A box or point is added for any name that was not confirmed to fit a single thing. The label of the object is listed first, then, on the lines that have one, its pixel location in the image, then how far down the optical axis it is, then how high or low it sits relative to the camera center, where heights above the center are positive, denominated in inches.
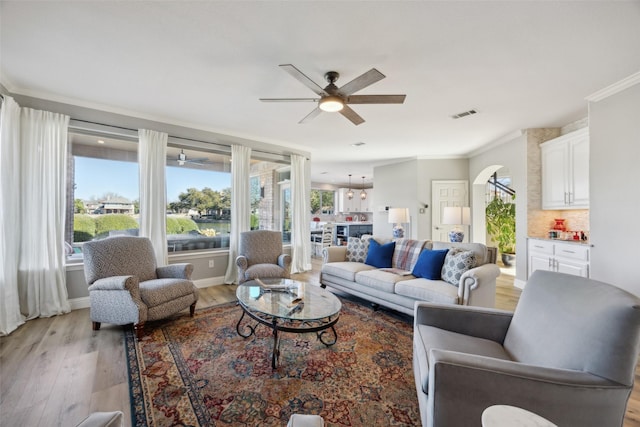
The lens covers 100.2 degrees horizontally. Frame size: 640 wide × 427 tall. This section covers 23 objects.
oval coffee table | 81.3 -30.7
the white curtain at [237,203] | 177.0 +7.8
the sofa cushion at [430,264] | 121.0 -23.0
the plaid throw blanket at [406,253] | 138.7 -20.9
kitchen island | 337.4 -20.9
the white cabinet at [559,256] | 132.6 -23.2
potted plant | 239.1 -10.6
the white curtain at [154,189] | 145.9 +14.1
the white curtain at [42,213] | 117.4 +0.8
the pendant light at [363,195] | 430.7 +31.3
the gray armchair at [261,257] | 146.7 -25.4
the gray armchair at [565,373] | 41.5 -25.8
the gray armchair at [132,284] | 100.6 -28.9
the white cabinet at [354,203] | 431.2 +18.9
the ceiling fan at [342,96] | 82.8 +41.8
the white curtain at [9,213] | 103.1 +0.8
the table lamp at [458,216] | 172.4 -1.1
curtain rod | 134.4 +46.7
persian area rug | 63.0 -46.7
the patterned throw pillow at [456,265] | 110.8 -21.3
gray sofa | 101.8 -30.7
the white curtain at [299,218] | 211.5 -2.8
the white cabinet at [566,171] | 144.8 +24.9
